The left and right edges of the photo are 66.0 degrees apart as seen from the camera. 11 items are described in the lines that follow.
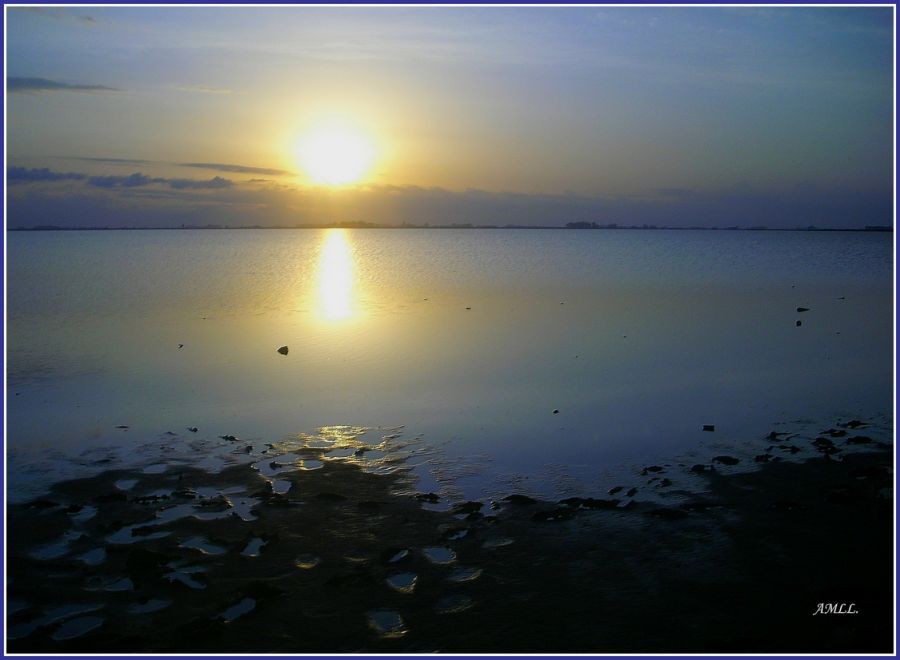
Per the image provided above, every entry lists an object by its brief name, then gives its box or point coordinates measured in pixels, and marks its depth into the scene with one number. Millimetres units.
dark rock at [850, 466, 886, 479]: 11672
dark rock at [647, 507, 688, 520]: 10273
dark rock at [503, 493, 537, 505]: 10944
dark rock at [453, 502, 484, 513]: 10602
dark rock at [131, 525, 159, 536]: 9773
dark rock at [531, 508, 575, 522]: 10266
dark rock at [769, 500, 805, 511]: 10461
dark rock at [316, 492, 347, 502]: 10906
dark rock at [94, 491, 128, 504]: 10891
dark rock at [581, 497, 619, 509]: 10707
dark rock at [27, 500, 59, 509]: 10695
